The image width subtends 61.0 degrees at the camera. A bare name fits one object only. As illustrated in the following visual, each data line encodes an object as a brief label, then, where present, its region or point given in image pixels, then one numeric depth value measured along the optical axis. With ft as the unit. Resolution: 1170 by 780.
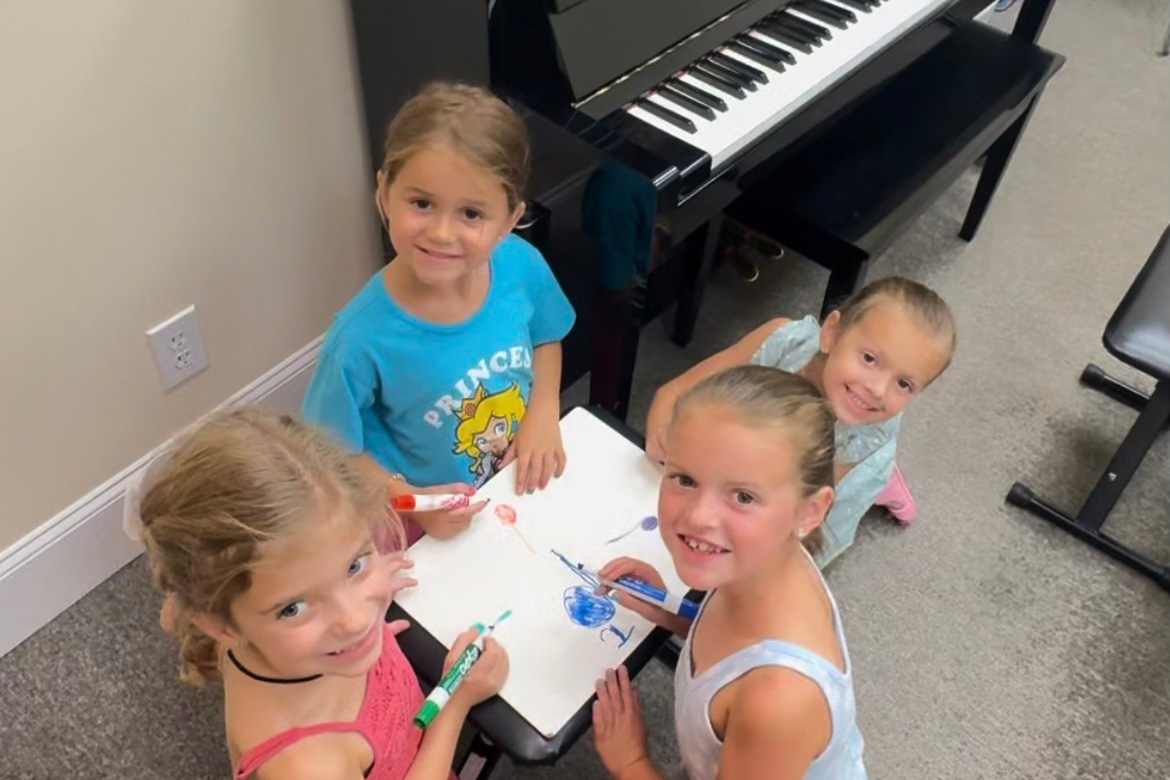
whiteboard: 3.51
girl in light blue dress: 4.17
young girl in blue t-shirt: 3.72
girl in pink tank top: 2.60
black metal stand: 5.77
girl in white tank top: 2.95
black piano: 4.52
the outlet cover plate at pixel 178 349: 5.08
